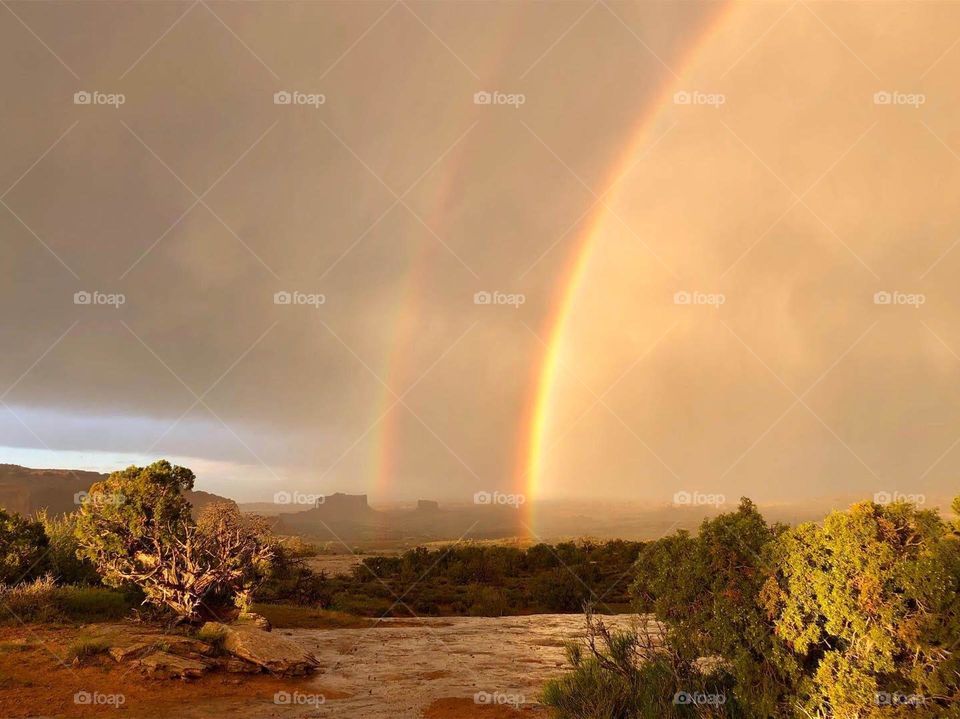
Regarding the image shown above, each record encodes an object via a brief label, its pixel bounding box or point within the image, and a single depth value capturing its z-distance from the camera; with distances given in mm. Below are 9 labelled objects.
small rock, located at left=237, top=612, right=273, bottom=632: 16203
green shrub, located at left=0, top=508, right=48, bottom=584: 18750
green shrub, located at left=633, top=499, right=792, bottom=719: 8508
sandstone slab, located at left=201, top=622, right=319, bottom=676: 13484
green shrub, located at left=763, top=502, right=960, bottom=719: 7223
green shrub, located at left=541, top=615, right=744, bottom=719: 9438
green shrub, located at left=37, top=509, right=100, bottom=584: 20141
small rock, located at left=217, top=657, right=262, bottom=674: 13336
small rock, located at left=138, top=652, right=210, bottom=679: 12523
